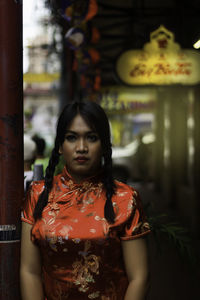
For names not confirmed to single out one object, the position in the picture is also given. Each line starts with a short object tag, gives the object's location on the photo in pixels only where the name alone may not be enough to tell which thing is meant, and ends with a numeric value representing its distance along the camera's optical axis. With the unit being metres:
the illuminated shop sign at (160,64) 5.76
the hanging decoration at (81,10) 4.99
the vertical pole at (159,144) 13.49
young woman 1.75
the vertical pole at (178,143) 10.15
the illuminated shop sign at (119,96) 11.30
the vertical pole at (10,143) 1.89
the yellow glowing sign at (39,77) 10.77
